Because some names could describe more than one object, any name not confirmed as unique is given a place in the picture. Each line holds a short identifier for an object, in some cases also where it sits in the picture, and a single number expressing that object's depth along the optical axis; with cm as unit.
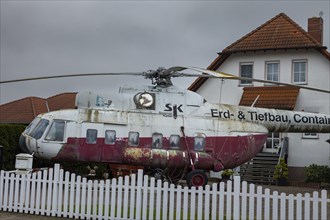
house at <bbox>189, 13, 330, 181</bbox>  2352
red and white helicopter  1477
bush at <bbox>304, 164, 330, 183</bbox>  2134
